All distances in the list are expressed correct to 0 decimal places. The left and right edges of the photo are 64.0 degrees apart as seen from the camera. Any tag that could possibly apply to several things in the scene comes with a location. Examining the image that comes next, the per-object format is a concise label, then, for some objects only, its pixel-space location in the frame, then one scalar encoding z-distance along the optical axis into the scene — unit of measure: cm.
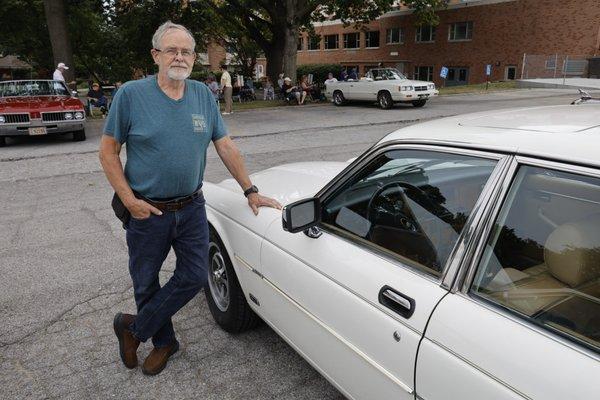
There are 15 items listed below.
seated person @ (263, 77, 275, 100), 2527
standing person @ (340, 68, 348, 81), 2675
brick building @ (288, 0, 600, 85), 3183
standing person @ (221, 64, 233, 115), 1730
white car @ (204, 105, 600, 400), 147
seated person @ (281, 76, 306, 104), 2103
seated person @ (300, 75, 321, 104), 2195
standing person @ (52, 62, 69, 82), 1628
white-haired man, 249
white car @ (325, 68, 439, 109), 1767
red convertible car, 1117
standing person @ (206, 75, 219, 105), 2166
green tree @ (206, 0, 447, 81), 2169
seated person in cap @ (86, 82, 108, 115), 1838
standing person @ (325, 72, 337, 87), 2143
